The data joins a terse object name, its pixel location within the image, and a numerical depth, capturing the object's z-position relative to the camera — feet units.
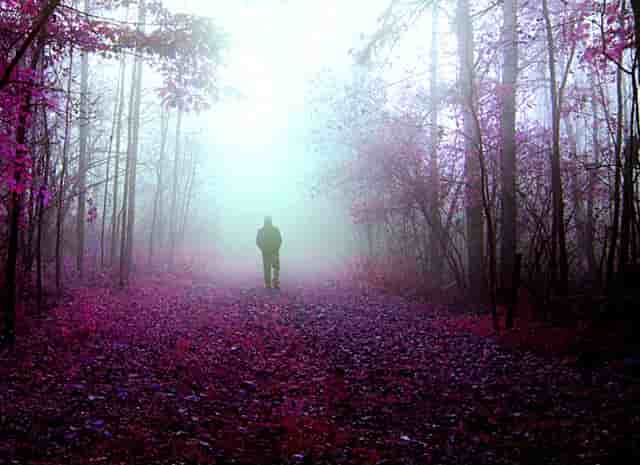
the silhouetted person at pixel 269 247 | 54.13
